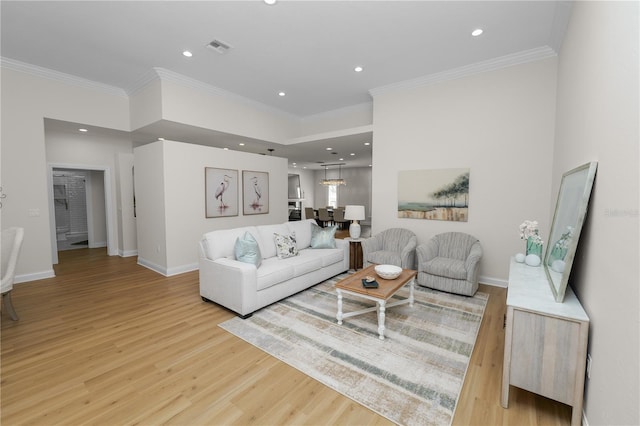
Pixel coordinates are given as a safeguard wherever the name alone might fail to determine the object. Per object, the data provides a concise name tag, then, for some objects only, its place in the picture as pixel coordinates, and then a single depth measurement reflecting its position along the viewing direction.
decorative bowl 3.08
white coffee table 2.67
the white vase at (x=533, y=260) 2.68
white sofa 3.11
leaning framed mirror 1.84
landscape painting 4.38
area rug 1.93
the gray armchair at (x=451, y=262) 3.69
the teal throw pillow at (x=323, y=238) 4.59
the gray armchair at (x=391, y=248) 4.21
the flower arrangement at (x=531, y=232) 2.82
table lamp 5.07
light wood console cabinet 1.63
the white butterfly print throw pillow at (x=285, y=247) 3.97
